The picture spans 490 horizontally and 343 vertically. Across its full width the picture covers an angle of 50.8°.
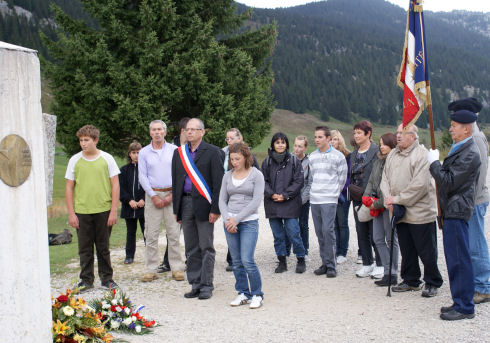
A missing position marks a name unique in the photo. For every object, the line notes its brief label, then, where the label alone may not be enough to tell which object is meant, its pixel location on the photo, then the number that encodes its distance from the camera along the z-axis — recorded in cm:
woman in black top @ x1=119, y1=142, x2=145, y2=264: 902
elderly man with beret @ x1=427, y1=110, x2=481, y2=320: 539
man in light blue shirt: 781
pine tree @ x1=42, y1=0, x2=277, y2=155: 1652
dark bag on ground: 1148
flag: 618
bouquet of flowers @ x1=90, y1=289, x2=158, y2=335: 527
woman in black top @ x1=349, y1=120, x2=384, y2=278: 774
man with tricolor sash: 681
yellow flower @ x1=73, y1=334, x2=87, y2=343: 458
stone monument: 411
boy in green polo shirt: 699
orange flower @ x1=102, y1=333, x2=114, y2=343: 479
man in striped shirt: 786
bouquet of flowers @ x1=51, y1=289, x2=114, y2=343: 458
